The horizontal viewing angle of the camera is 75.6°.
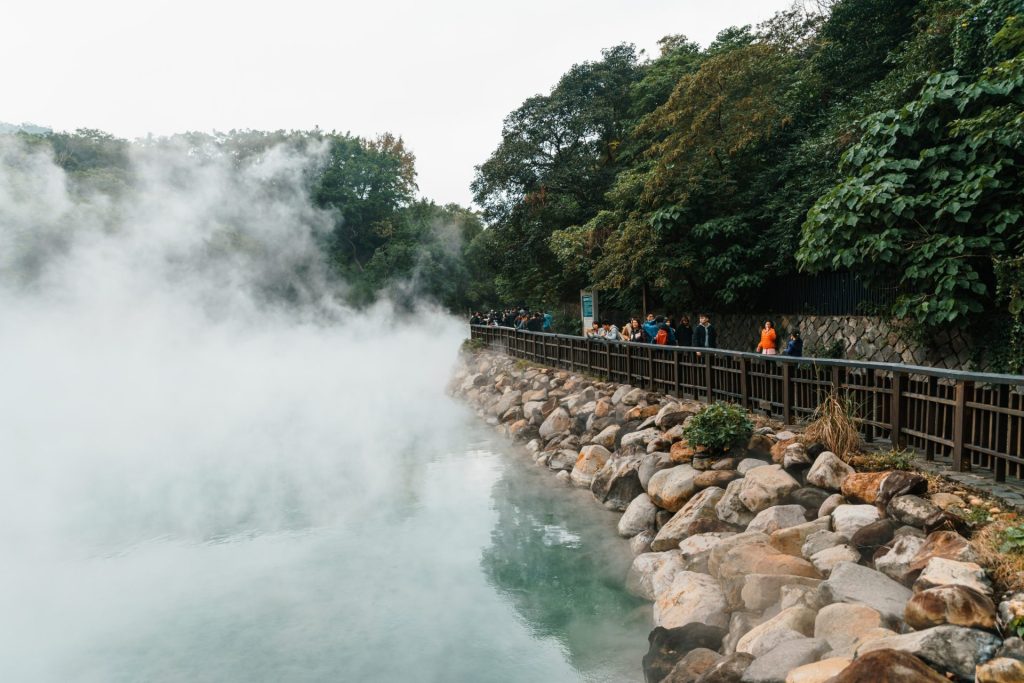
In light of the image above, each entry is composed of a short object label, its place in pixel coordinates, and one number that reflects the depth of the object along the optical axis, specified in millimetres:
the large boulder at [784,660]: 4031
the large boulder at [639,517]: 7872
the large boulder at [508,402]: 16156
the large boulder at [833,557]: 5047
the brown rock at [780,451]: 7107
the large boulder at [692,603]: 5336
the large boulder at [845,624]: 4141
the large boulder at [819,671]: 3734
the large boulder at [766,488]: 6387
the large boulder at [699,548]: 6238
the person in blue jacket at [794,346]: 9586
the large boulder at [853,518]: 5320
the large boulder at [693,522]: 6770
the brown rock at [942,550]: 4320
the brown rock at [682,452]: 8102
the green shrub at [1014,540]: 4121
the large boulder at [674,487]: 7520
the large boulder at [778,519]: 5973
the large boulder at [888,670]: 3365
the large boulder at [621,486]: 8898
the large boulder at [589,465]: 10133
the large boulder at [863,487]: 5590
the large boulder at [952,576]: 3973
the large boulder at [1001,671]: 3232
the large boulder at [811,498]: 6047
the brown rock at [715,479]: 7254
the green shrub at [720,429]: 7688
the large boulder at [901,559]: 4578
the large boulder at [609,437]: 10479
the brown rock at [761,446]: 7514
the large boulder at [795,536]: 5613
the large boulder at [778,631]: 4418
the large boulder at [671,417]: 9430
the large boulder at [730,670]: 4211
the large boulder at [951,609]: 3730
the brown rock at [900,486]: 5258
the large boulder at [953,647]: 3500
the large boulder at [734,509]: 6555
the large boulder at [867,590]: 4301
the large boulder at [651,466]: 8352
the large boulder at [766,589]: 5047
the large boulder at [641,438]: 9352
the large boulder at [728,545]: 5816
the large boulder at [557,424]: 12750
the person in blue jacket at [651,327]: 13098
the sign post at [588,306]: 18391
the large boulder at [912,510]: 4926
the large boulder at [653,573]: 6332
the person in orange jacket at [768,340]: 10273
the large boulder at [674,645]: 4953
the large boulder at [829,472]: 6117
